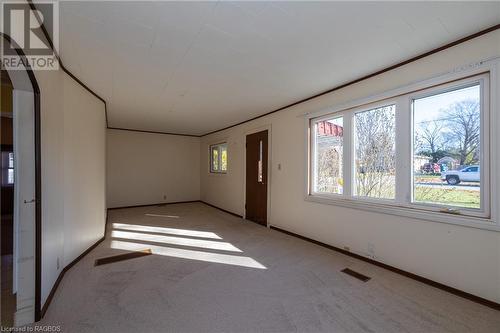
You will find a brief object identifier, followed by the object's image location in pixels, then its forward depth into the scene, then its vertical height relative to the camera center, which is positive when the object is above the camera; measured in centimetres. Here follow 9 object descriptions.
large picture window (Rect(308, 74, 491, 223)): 220 +19
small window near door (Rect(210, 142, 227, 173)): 675 +26
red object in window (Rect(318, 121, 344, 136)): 350 +60
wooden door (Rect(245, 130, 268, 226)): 493 -27
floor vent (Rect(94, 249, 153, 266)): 296 -127
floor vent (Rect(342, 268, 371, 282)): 255 -127
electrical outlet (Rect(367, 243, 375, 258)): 291 -109
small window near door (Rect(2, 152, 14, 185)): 509 -10
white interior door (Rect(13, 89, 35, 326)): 171 -31
